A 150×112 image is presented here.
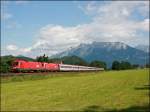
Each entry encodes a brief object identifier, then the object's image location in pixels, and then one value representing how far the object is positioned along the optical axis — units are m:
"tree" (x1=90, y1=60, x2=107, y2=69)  171.25
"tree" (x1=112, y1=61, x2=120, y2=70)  160.26
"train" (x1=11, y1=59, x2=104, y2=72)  64.31
